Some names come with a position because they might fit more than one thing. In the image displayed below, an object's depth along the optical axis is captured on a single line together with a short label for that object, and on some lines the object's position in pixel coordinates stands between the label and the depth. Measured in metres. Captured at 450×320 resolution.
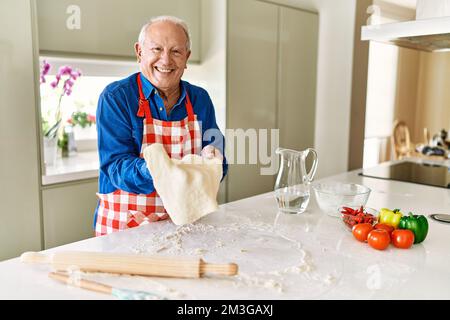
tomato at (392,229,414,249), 1.15
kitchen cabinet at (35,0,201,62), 1.89
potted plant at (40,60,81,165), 2.09
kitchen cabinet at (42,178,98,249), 1.89
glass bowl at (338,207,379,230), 1.25
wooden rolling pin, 0.94
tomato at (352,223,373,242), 1.19
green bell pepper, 1.20
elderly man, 1.37
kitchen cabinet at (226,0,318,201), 2.54
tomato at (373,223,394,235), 1.19
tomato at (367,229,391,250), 1.14
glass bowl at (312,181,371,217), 1.40
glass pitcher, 1.43
